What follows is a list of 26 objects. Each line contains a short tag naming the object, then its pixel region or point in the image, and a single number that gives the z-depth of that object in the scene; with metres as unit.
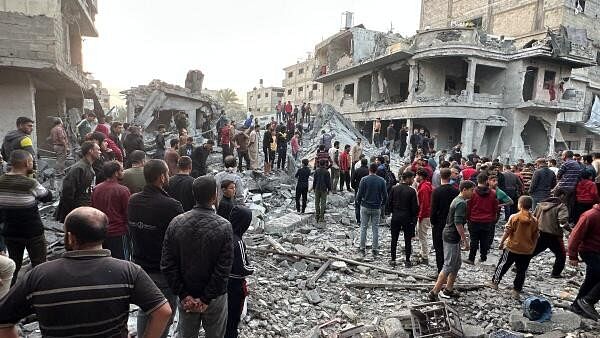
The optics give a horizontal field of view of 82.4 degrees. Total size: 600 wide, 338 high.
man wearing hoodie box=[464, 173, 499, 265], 6.30
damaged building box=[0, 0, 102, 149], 10.40
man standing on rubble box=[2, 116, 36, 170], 5.54
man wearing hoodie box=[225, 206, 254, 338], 3.34
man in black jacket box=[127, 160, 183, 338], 3.25
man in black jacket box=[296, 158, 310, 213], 9.58
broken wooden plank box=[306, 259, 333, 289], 5.66
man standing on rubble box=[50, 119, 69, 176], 8.67
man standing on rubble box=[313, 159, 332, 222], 9.33
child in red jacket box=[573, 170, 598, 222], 7.66
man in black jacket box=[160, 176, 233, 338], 2.75
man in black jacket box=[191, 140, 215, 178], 8.37
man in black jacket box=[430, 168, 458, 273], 5.71
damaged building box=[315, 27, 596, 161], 22.59
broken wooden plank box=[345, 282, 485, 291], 5.62
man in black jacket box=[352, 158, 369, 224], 9.64
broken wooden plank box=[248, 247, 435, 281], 6.32
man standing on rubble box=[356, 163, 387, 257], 7.23
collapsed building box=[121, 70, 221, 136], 19.61
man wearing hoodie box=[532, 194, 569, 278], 5.88
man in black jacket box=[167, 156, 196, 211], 4.51
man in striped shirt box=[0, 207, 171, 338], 1.72
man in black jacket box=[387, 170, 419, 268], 6.42
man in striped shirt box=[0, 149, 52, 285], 3.69
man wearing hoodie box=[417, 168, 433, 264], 6.97
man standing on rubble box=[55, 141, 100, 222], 4.39
